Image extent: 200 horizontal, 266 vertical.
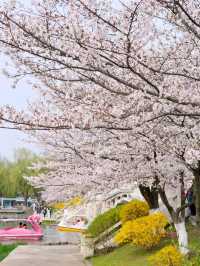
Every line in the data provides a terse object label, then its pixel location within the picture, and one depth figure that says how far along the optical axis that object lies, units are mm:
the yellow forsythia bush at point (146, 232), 14797
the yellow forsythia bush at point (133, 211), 18734
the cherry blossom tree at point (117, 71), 6906
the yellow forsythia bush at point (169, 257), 10552
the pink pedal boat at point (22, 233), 29331
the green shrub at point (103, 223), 20219
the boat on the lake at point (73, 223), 35469
